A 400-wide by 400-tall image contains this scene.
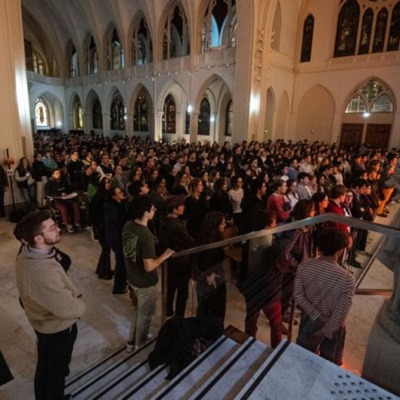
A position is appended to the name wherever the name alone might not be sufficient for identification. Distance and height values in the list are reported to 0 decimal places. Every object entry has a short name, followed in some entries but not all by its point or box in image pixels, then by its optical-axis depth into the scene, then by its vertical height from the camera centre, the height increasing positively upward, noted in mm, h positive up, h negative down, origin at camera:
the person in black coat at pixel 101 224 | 4719 -1431
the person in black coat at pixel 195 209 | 4781 -1137
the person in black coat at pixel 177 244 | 3363 -1215
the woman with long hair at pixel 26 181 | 7762 -1260
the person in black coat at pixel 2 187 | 7289 -1345
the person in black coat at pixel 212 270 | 3297 -1471
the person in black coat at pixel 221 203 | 5469 -1179
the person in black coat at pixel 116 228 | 4250 -1326
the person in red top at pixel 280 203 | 5121 -1083
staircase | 1886 -1762
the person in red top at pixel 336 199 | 4609 -881
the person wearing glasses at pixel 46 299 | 2004 -1148
